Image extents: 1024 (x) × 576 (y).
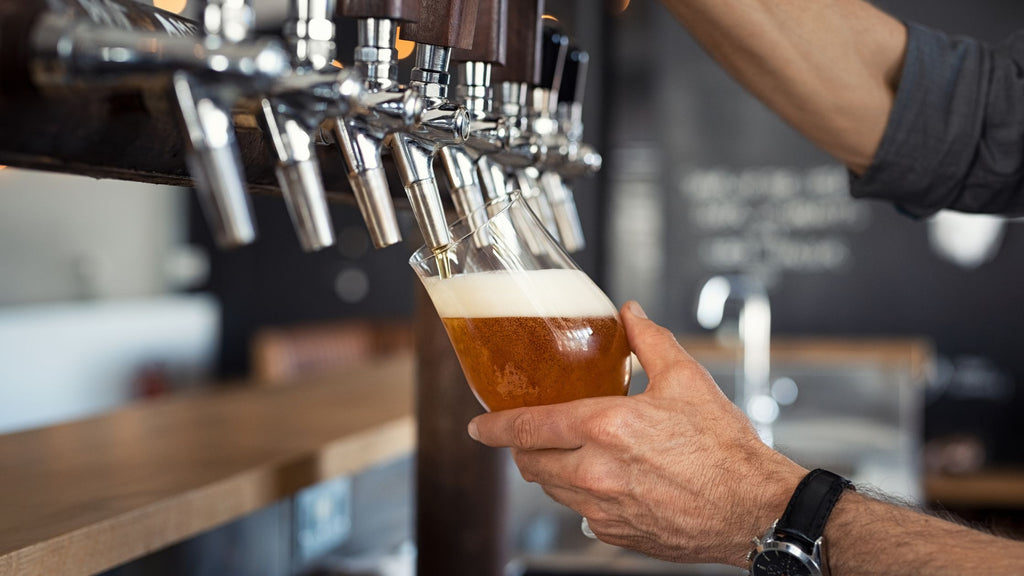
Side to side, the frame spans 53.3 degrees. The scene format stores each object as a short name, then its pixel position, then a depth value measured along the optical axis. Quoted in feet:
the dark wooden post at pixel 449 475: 3.77
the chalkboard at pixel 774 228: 19.02
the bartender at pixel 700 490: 2.52
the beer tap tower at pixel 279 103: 1.63
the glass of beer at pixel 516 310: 2.45
